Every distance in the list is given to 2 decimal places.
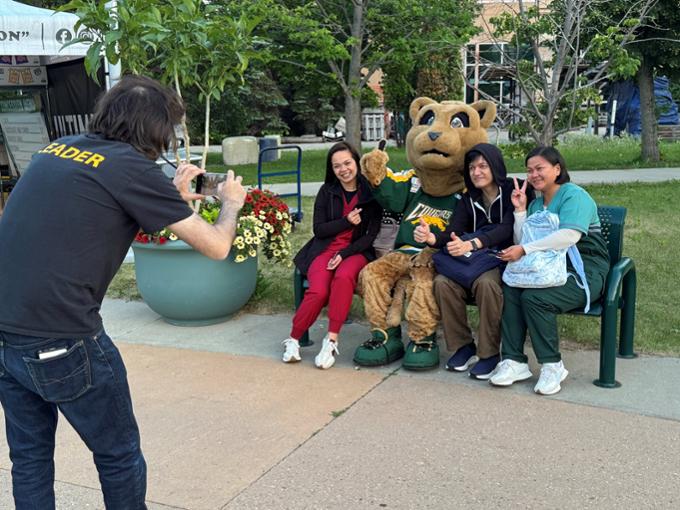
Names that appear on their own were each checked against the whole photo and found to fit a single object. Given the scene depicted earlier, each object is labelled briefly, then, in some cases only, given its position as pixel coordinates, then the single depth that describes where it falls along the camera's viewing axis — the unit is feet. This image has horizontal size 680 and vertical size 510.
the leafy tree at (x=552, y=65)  20.63
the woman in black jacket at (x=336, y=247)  15.81
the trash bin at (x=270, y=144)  58.57
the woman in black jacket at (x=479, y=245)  14.33
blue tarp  74.74
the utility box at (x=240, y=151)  58.44
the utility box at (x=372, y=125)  93.35
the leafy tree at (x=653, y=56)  41.14
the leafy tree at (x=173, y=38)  17.24
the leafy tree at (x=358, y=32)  42.68
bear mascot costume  15.08
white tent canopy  25.17
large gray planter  17.71
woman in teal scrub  13.61
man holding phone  7.61
